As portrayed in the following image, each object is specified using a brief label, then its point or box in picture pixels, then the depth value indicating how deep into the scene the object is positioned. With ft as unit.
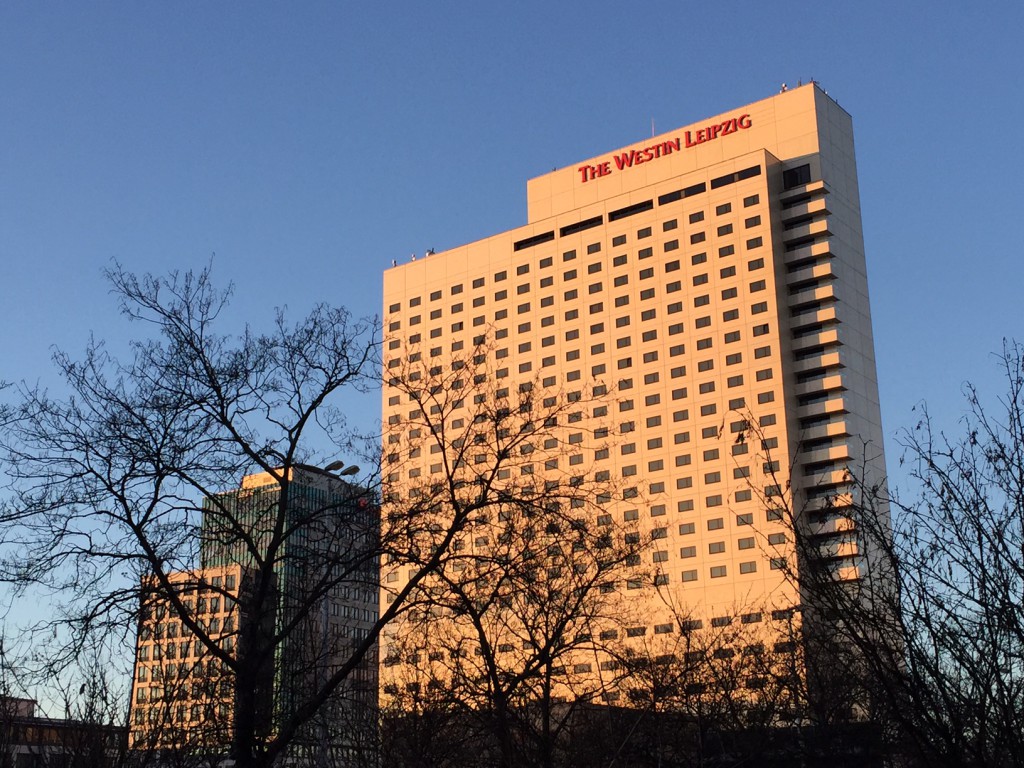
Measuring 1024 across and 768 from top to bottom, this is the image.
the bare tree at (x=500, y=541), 74.59
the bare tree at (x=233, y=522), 67.15
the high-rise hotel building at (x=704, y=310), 437.58
